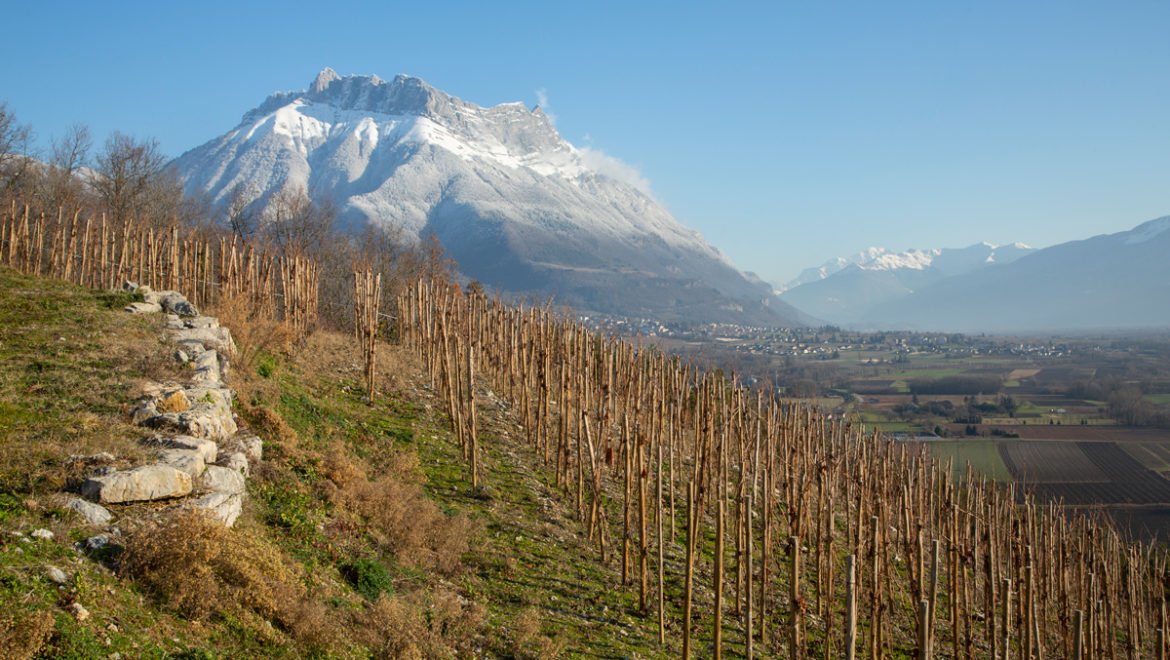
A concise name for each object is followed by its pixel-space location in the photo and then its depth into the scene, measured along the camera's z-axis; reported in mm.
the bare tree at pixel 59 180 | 39188
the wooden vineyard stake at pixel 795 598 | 10375
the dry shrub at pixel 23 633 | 5570
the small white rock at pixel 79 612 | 6421
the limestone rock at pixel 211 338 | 15500
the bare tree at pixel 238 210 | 39719
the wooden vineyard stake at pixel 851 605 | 8969
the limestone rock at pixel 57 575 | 6762
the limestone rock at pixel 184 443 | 10062
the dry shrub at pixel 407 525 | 12359
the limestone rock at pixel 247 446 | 11664
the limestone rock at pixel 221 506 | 8977
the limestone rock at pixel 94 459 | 8812
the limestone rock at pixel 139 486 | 8375
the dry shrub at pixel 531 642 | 10438
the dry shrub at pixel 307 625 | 8078
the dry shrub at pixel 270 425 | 13609
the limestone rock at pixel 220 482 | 9773
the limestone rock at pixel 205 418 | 10781
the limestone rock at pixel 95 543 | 7520
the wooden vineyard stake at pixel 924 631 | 9484
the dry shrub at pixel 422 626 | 8898
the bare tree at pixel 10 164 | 35594
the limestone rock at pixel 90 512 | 7949
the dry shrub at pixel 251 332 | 17672
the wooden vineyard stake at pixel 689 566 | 10578
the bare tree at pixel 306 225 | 41281
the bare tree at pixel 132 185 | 40000
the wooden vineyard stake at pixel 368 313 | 19734
